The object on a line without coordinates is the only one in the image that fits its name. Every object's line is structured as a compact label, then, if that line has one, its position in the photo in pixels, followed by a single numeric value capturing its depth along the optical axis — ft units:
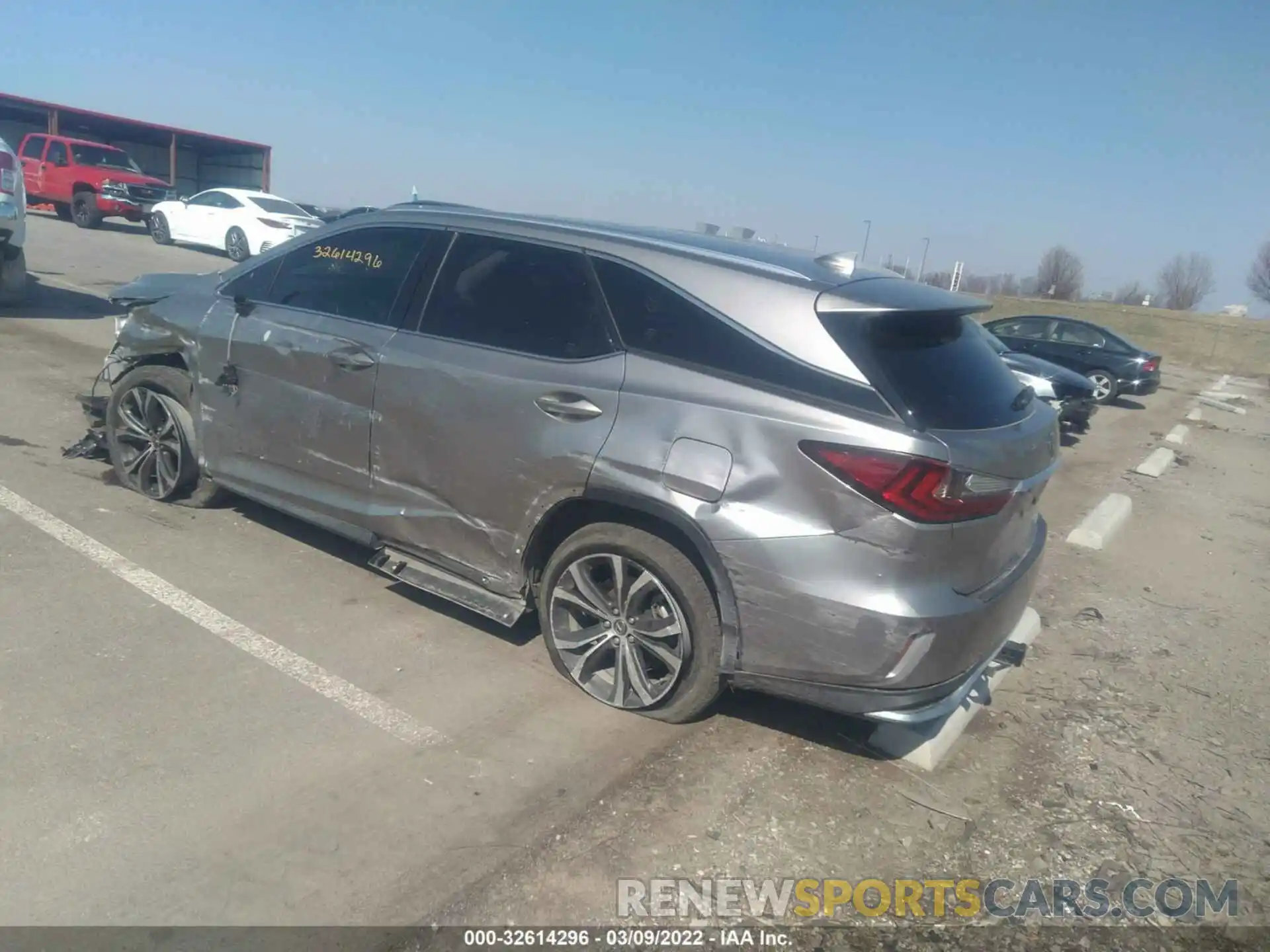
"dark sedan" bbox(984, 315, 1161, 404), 57.52
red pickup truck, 69.46
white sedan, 60.75
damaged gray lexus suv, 10.02
